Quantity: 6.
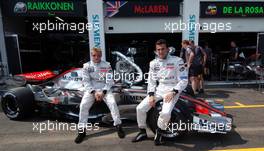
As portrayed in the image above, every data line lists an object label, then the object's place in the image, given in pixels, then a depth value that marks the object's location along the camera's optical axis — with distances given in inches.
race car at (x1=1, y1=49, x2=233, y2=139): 141.0
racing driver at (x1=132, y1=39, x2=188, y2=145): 137.1
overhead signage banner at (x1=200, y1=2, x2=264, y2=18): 362.9
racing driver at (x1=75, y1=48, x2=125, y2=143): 151.6
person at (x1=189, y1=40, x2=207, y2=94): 255.0
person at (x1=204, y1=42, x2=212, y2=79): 322.3
